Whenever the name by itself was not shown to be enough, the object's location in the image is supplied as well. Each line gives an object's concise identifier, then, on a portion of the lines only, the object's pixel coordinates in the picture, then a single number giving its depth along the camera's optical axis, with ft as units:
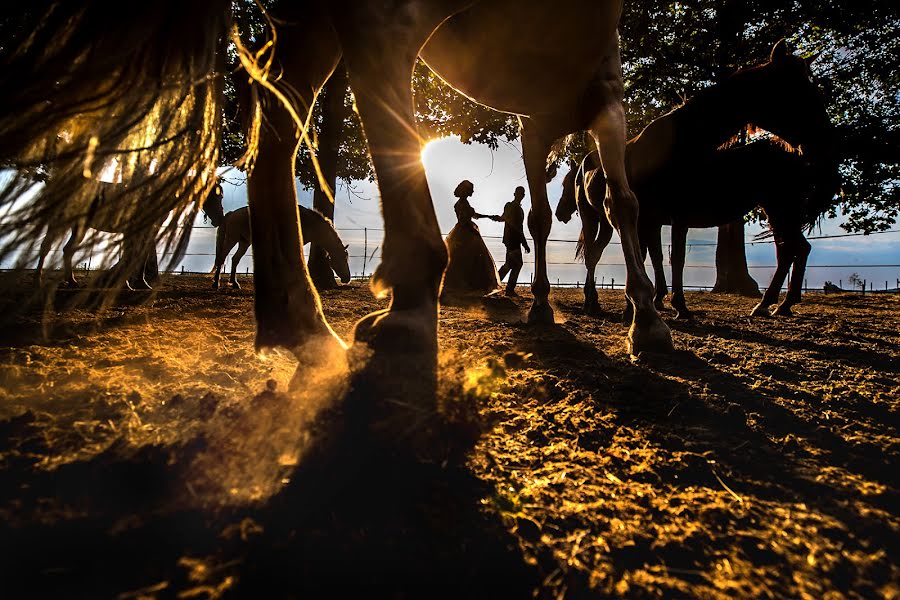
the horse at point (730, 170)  13.64
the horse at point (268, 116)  3.46
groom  28.91
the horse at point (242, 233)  31.45
